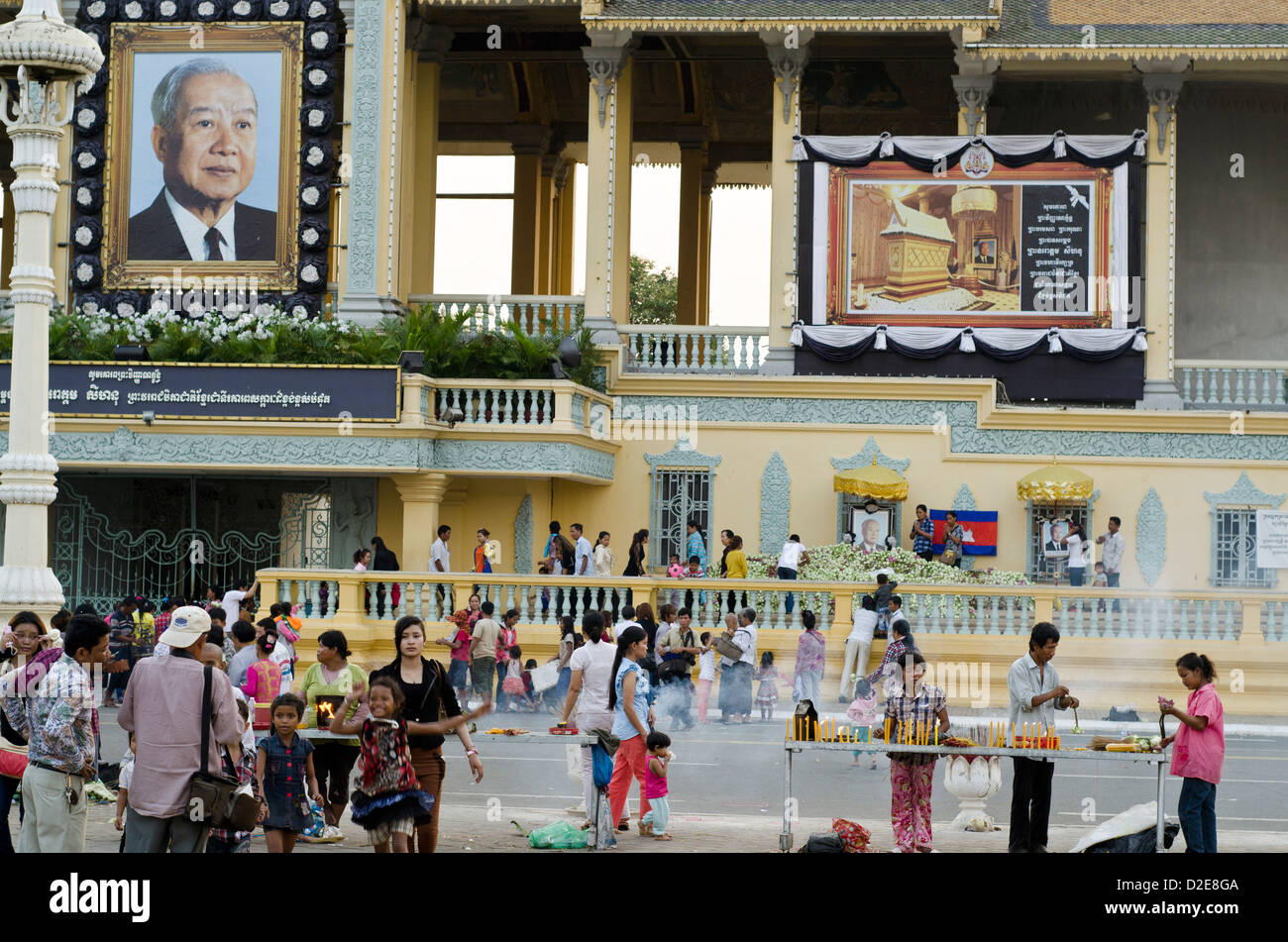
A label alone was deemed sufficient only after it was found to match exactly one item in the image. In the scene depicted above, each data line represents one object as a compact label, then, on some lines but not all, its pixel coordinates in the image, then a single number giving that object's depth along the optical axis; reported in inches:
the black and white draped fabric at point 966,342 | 1162.6
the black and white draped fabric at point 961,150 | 1170.6
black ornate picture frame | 1207.6
